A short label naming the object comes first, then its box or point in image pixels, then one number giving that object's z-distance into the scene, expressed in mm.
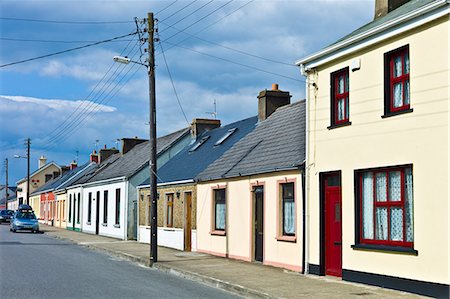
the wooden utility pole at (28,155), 66525
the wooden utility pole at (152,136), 21266
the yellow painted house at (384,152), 12578
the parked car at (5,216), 68375
